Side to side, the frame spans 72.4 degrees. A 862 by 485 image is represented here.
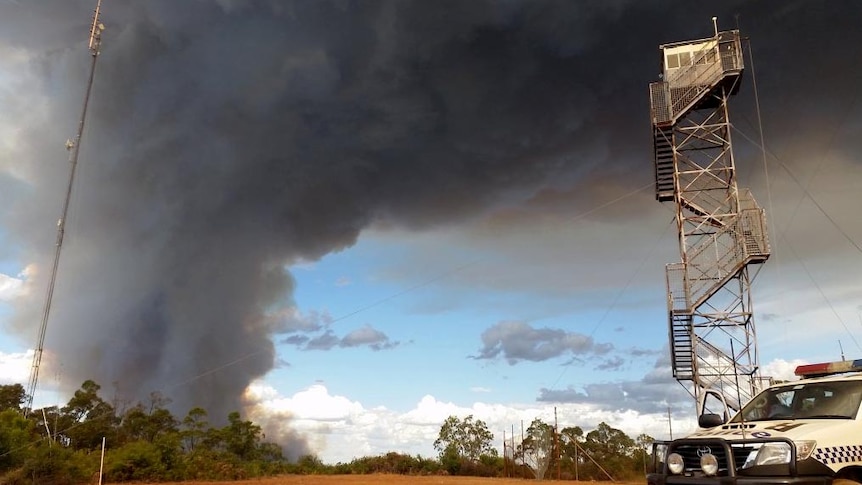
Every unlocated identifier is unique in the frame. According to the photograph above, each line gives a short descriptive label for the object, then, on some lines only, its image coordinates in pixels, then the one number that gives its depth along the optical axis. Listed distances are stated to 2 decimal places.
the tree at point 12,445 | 23.58
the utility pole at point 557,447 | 29.37
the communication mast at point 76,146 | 25.30
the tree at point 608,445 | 36.91
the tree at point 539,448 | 29.62
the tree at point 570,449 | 32.75
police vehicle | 7.08
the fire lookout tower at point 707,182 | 26.06
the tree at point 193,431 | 36.06
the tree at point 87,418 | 35.72
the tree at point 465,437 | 39.91
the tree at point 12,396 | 40.22
